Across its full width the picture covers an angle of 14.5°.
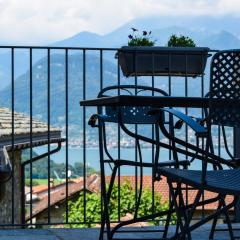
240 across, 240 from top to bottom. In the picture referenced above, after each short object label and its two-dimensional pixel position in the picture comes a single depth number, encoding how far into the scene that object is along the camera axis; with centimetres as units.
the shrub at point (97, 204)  1748
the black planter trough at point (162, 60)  599
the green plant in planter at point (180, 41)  654
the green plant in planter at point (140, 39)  661
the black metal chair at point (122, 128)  420
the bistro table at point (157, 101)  374
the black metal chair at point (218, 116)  328
